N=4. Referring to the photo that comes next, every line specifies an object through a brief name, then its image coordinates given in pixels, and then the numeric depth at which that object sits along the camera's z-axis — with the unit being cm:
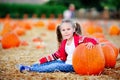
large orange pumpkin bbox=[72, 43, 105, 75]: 581
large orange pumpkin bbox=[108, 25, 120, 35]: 1420
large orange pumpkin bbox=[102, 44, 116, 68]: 659
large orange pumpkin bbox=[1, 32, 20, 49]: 947
